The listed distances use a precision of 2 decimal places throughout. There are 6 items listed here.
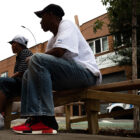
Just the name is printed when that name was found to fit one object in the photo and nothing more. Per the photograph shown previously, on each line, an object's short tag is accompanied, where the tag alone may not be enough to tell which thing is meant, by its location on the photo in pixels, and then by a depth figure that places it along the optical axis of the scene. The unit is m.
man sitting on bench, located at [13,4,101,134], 2.23
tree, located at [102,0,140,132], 7.00
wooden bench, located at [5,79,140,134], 2.44
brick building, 16.96
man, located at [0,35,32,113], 3.38
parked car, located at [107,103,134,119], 12.70
